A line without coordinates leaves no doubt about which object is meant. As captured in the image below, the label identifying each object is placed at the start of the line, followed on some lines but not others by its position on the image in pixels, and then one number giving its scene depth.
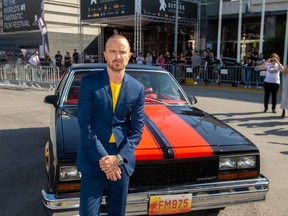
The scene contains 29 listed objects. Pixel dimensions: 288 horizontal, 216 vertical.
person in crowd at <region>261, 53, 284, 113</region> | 10.12
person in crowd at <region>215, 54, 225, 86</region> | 17.33
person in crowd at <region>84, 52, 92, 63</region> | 24.77
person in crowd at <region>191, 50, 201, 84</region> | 18.03
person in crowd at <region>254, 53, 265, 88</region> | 15.96
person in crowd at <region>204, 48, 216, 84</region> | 17.70
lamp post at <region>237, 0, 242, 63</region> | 19.62
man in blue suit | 2.47
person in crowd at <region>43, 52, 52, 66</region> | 21.65
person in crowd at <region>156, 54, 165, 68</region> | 19.12
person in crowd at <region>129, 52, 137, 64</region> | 20.32
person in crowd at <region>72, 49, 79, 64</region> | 23.81
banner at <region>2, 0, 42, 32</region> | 26.09
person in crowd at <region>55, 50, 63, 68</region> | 23.40
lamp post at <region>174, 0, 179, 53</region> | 19.73
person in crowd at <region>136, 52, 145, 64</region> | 19.41
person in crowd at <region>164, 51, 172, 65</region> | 19.33
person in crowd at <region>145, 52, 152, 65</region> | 20.38
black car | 2.99
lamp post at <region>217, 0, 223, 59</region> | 20.16
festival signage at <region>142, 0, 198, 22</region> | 19.44
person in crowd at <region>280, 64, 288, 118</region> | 9.45
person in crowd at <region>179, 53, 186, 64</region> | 18.87
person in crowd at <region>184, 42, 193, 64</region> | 20.45
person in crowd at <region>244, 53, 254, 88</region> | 16.31
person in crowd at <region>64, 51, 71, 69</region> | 23.12
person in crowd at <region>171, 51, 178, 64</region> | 19.05
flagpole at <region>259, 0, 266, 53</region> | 18.37
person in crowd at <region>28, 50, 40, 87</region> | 16.15
